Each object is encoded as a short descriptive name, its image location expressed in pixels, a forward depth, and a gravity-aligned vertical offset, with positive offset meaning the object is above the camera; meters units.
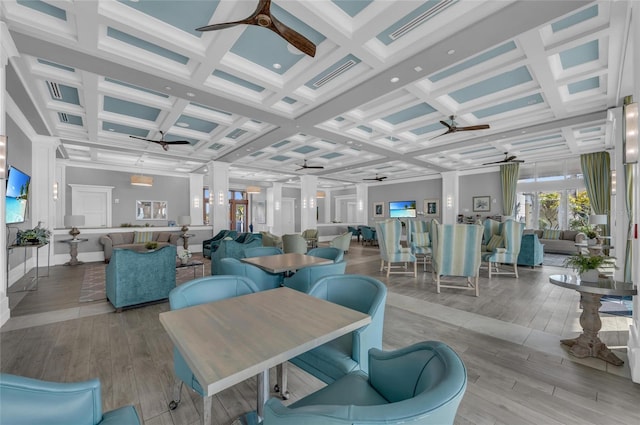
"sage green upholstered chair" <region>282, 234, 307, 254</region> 6.62 -0.74
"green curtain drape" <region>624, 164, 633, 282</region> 3.98 +0.07
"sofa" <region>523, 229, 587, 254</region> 8.55 -0.86
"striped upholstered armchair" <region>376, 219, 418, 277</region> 5.55 -0.64
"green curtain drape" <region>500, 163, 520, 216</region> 9.78 +1.00
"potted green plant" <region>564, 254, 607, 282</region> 2.53 -0.49
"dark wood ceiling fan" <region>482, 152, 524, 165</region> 7.96 +1.58
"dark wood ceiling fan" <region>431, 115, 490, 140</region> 5.31 +1.67
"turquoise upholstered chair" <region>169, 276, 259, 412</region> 1.63 -0.57
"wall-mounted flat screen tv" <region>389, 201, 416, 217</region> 12.70 +0.22
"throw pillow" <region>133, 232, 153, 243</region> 7.91 -0.69
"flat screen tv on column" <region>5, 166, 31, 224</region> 4.03 +0.29
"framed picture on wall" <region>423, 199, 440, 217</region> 11.86 +0.24
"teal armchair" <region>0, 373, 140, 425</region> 0.86 -0.65
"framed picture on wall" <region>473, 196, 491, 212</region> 10.52 +0.40
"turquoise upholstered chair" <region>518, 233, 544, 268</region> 6.42 -0.91
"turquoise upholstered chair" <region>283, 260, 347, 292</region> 3.06 -0.66
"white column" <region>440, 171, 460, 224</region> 11.11 +0.71
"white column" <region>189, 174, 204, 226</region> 11.03 +0.63
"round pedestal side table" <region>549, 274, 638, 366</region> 2.38 -0.96
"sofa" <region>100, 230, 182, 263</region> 7.35 -0.74
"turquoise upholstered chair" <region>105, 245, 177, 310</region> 3.54 -0.85
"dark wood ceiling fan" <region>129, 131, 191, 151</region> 5.83 +1.52
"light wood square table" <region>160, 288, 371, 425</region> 1.02 -0.56
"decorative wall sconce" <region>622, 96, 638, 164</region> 2.30 +0.70
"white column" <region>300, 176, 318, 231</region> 11.52 +0.44
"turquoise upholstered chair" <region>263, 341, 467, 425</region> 0.65 -0.53
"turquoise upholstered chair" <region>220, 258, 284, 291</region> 2.98 -0.71
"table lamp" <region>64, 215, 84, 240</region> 6.62 -0.23
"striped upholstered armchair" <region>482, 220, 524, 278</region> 5.56 -0.71
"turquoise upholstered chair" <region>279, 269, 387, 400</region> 1.58 -0.74
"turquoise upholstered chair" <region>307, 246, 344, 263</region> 3.60 -0.54
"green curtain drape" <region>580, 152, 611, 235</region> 8.00 +1.00
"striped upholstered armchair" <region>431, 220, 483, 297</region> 4.31 -0.59
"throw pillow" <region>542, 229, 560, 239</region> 8.96 -0.68
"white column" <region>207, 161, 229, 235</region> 8.75 +0.65
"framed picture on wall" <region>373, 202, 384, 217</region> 13.98 +0.22
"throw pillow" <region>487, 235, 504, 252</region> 6.23 -0.68
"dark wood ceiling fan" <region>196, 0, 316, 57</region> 2.27 +1.65
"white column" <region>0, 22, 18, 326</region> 2.88 +0.94
